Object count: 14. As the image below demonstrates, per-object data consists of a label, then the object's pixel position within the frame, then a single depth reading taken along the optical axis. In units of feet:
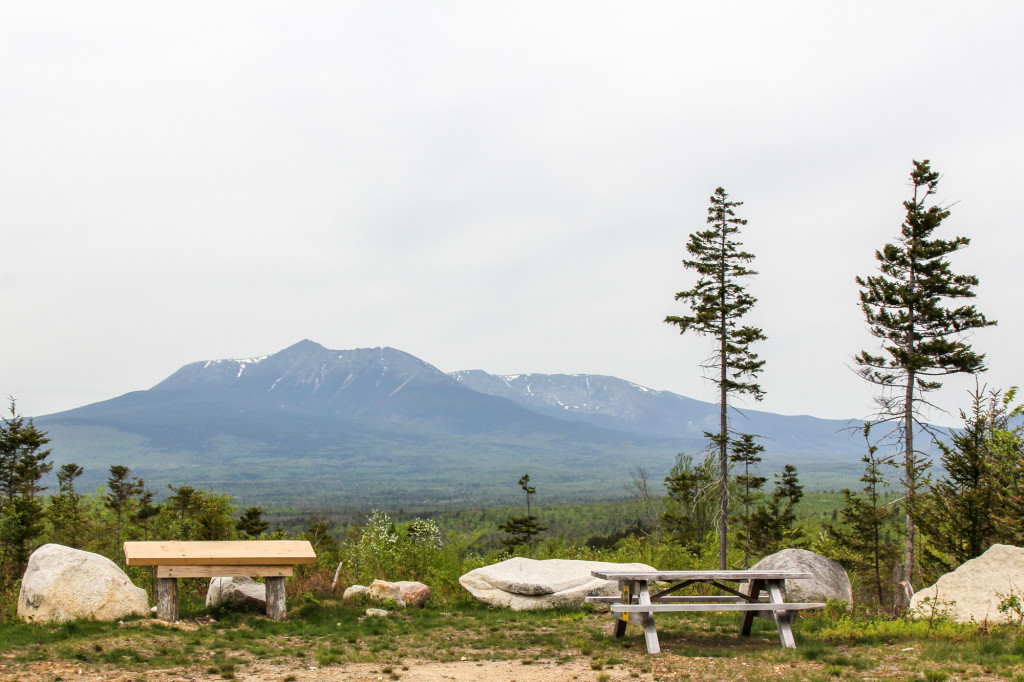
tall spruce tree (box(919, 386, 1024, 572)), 39.86
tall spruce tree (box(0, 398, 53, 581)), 47.34
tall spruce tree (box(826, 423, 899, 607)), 54.13
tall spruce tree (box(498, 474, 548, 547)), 84.79
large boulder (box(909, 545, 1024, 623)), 33.04
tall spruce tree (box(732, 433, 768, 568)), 72.03
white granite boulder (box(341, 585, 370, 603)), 45.78
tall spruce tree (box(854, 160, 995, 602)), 56.29
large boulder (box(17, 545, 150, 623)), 36.35
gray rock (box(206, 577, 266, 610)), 42.04
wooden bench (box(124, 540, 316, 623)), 38.19
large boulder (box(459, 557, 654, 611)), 46.39
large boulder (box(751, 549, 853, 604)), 45.91
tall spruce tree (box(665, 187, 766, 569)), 68.59
